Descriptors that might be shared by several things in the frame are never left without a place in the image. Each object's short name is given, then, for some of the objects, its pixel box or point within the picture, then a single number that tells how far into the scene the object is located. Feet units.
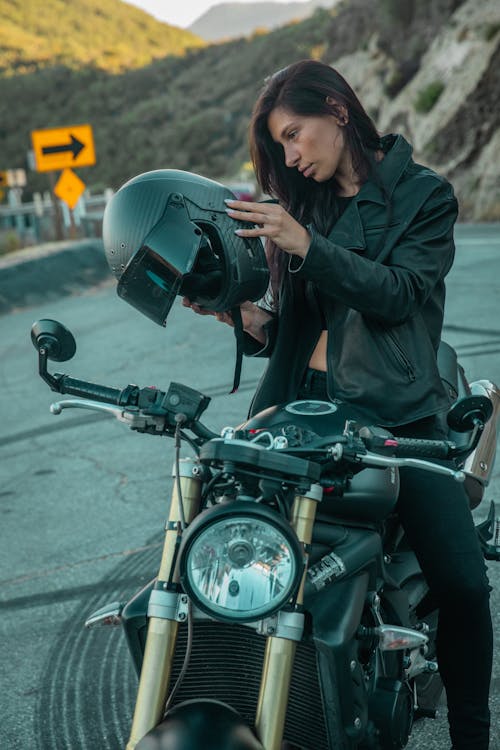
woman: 8.44
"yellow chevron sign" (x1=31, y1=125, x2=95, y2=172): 61.31
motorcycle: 6.22
